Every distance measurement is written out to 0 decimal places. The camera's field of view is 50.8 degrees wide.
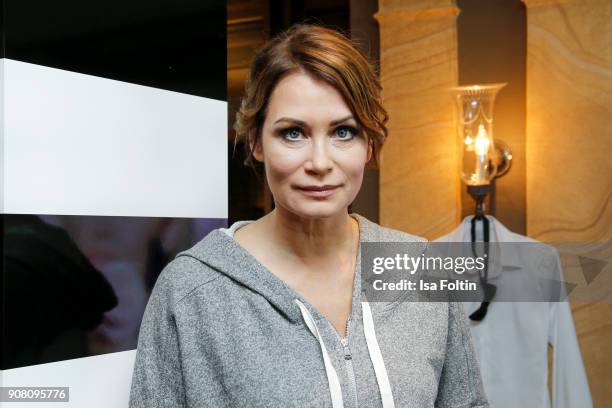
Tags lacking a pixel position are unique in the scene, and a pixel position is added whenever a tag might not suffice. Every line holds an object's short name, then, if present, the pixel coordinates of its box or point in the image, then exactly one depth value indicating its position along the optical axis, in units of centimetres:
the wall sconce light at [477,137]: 242
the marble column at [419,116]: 276
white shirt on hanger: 217
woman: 110
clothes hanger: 225
